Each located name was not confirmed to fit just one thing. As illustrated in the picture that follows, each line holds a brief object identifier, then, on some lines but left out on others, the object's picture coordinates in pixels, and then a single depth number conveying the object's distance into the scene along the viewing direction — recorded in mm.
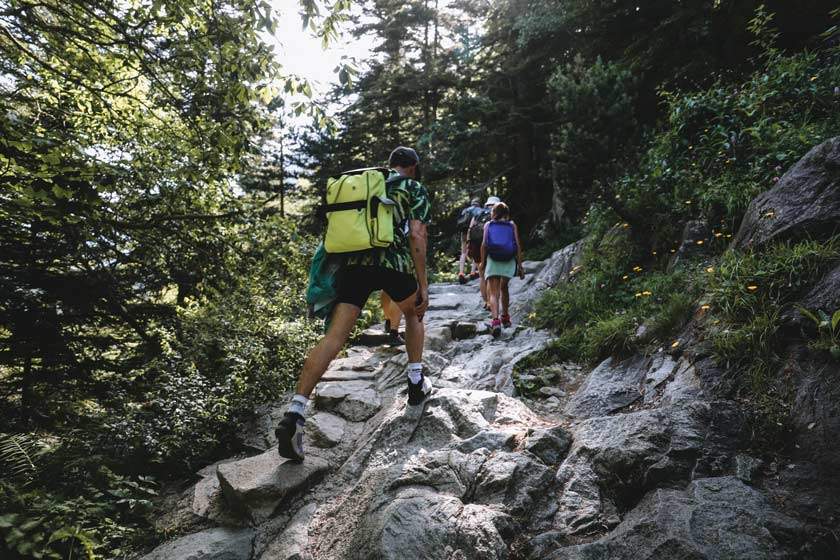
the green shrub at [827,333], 2665
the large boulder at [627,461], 2619
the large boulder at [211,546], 2906
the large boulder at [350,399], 4648
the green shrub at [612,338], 4688
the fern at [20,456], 3580
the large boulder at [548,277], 8536
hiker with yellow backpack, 3324
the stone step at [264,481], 3164
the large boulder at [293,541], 2792
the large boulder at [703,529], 2014
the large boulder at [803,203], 3660
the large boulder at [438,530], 2375
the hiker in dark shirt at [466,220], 10357
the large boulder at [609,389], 3963
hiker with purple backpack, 7129
